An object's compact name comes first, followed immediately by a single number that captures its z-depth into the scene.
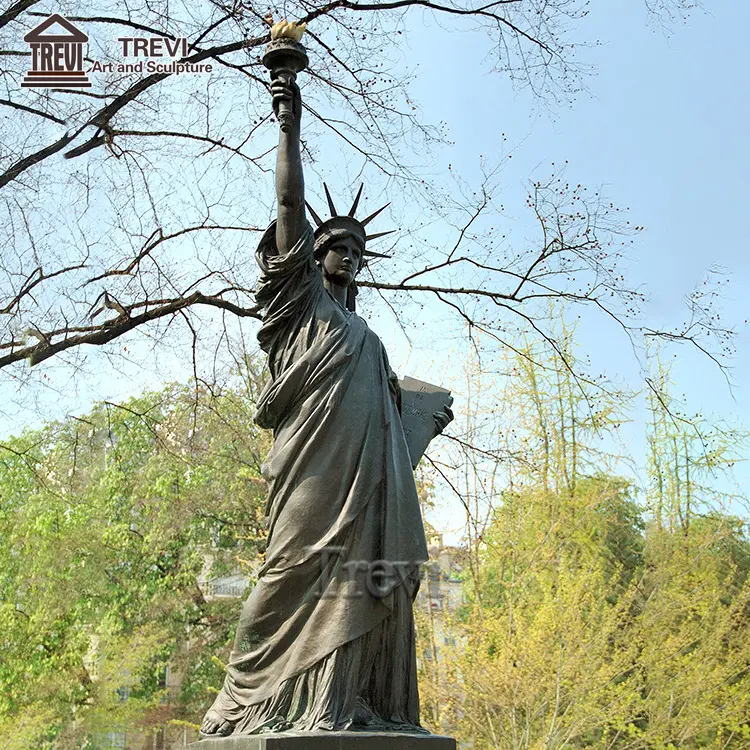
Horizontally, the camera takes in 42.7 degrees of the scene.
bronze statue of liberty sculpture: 4.36
